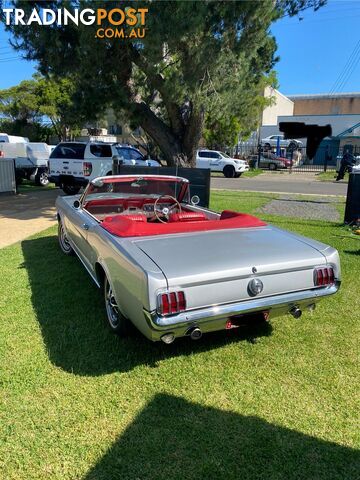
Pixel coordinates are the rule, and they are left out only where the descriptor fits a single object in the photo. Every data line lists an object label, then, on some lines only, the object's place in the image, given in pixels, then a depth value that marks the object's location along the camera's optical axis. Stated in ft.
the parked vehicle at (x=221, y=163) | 81.00
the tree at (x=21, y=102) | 135.54
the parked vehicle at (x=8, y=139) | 68.28
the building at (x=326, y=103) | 185.47
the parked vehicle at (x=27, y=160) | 55.31
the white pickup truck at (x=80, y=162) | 43.21
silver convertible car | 8.76
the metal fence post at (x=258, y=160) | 105.39
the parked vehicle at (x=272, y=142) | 115.69
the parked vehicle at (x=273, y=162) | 105.40
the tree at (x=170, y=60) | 28.07
